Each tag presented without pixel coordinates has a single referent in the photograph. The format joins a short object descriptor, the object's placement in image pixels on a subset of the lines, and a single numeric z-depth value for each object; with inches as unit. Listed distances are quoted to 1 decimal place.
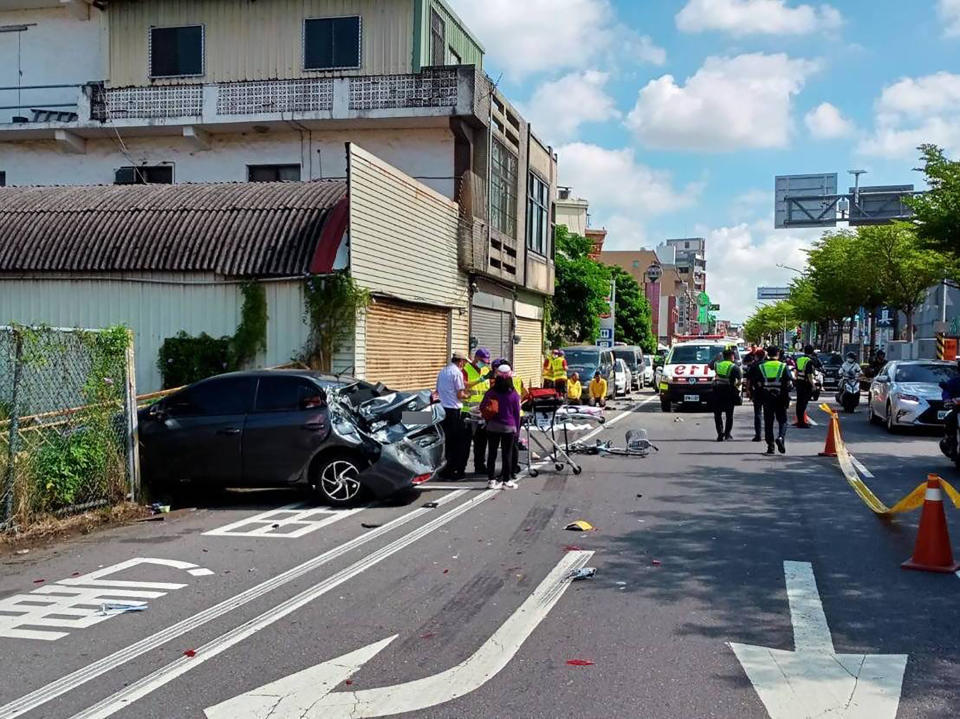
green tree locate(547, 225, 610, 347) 1763.0
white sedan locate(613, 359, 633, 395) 1314.0
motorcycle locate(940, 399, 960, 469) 518.0
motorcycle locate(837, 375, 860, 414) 1020.5
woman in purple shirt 470.0
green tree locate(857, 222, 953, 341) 1592.0
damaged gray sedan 423.8
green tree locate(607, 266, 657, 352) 2453.2
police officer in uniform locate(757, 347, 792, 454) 599.2
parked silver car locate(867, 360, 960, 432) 725.9
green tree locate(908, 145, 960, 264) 817.5
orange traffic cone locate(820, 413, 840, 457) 590.6
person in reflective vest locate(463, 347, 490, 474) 508.4
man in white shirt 502.9
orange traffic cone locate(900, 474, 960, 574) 296.5
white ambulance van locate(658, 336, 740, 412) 1010.1
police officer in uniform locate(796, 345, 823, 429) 765.3
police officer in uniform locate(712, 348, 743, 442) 681.0
